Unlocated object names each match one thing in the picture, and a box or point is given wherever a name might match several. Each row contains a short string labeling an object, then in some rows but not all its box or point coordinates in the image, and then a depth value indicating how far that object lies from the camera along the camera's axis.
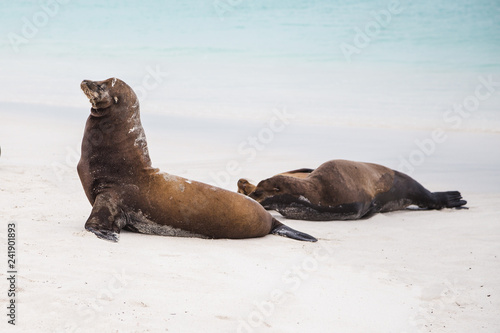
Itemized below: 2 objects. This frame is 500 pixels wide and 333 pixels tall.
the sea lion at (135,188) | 10.75
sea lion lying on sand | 13.62
